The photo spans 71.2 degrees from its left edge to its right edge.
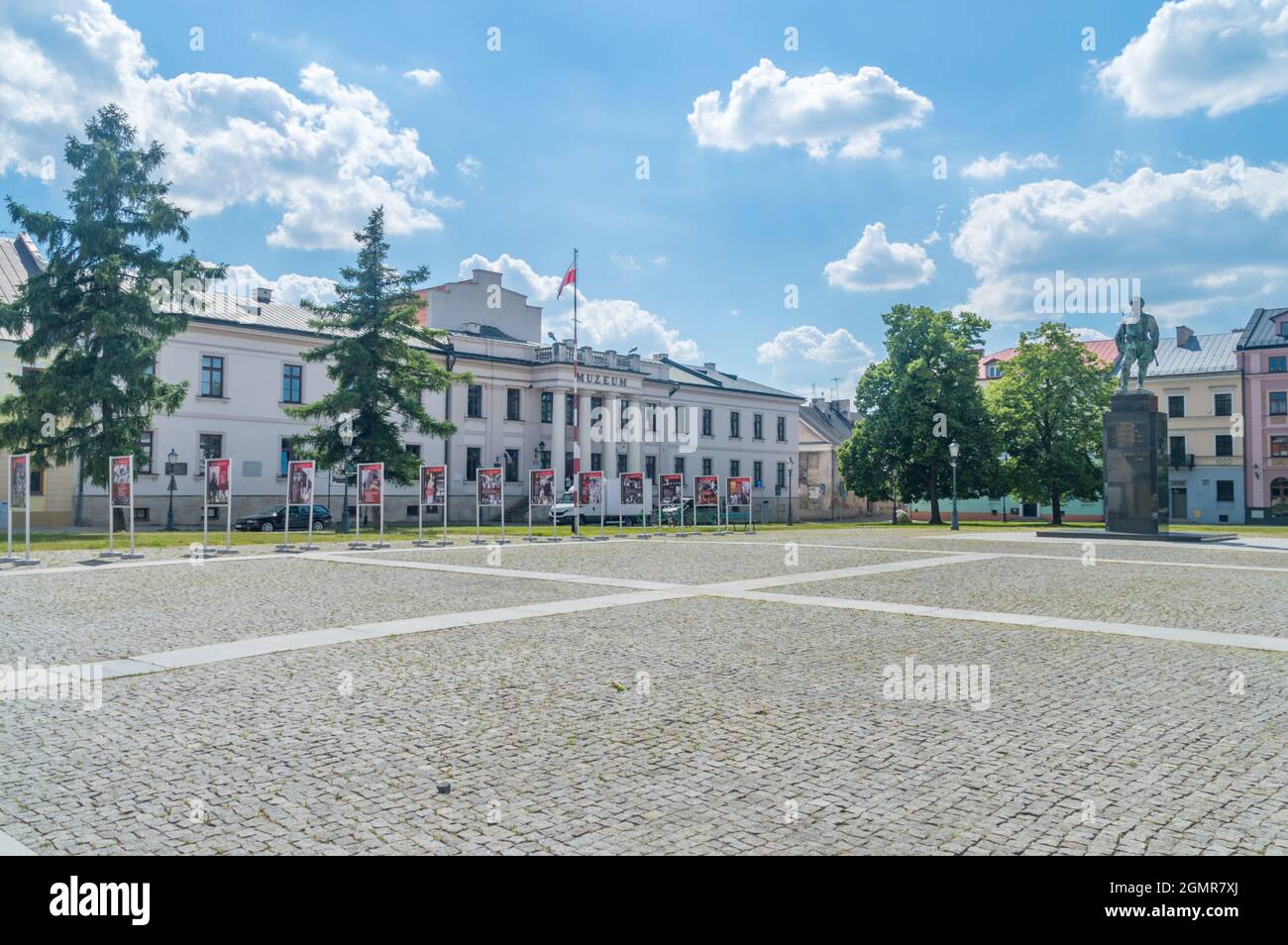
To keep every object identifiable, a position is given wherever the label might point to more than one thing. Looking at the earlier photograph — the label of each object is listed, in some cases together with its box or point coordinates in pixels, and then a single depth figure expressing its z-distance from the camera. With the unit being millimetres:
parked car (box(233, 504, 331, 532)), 39469
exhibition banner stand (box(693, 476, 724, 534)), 37875
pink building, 60906
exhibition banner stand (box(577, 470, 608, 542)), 33531
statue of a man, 33594
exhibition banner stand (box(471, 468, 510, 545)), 32125
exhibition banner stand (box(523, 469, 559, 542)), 32406
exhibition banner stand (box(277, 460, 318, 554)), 26391
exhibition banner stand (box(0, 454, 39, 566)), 21250
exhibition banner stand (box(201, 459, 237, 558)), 23953
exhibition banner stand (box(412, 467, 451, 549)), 30141
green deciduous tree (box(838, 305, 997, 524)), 52656
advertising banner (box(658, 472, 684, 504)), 35094
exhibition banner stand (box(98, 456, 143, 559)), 22844
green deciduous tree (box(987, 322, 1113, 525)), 50125
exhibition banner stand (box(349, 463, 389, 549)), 27953
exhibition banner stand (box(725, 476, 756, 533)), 38531
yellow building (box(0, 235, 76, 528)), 37688
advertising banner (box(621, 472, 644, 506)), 34531
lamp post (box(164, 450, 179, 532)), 36750
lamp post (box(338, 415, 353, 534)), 36438
